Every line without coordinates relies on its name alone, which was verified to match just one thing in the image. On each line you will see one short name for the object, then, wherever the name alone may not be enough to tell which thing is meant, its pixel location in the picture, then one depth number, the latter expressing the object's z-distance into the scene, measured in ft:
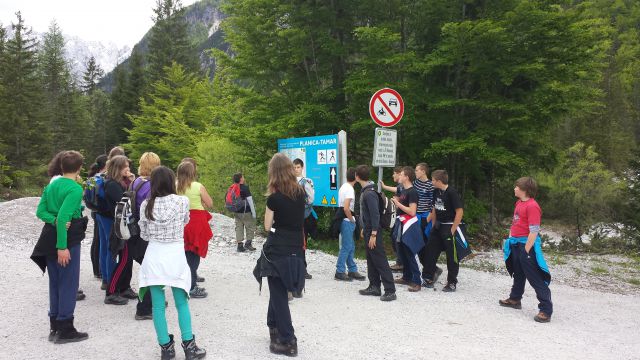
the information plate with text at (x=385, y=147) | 23.75
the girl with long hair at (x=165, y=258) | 12.62
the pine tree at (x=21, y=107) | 106.11
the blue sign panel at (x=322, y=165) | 29.40
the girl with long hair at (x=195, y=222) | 18.02
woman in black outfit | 13.55
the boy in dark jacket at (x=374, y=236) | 19.76
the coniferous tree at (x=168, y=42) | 143.23
